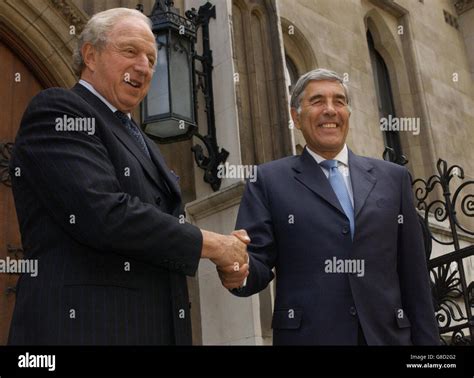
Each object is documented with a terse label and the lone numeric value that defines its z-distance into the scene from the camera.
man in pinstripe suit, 2.06
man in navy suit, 2.45
